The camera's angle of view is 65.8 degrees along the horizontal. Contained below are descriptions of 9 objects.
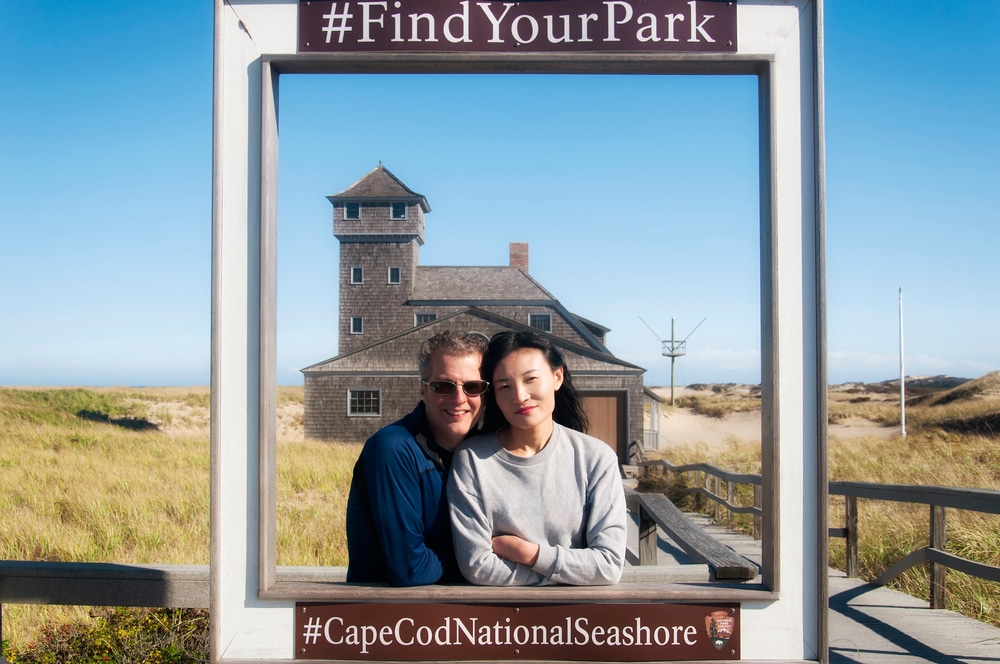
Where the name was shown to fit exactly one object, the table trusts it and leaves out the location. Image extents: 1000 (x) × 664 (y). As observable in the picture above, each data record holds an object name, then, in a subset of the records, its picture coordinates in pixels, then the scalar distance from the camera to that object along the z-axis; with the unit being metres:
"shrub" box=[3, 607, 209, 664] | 4.68
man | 2.86
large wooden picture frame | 2.94
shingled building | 21.38
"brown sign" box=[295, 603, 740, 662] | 2.96
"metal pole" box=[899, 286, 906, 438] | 39.00
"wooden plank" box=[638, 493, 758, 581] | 3.68
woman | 2.91
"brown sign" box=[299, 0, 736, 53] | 2.99
